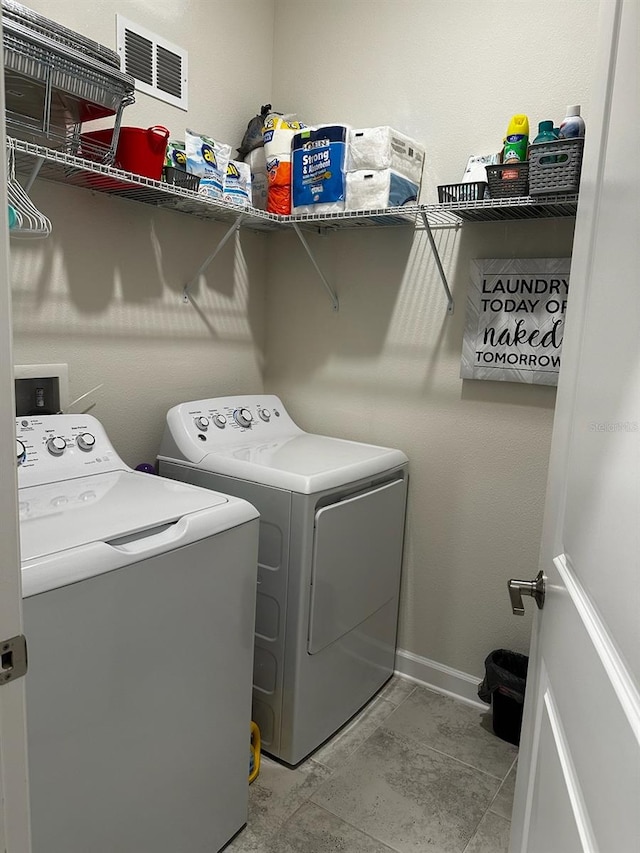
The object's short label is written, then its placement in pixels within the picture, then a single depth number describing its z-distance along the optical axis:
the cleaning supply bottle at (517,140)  1.79
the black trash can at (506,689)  2.03
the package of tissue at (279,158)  2.17
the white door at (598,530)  0.63
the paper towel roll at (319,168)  2.04
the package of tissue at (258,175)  2.29
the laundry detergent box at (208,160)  1.98
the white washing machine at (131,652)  1.13
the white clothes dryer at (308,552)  1.83
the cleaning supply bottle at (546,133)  1.70
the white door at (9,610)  0.66
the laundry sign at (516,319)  1.98
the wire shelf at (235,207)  1.57
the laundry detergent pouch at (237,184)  2.11
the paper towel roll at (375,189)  2.02
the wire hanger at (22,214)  1.43
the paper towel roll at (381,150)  2.00
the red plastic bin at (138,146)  1.70
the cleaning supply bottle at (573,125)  1.63
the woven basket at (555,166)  1.62
